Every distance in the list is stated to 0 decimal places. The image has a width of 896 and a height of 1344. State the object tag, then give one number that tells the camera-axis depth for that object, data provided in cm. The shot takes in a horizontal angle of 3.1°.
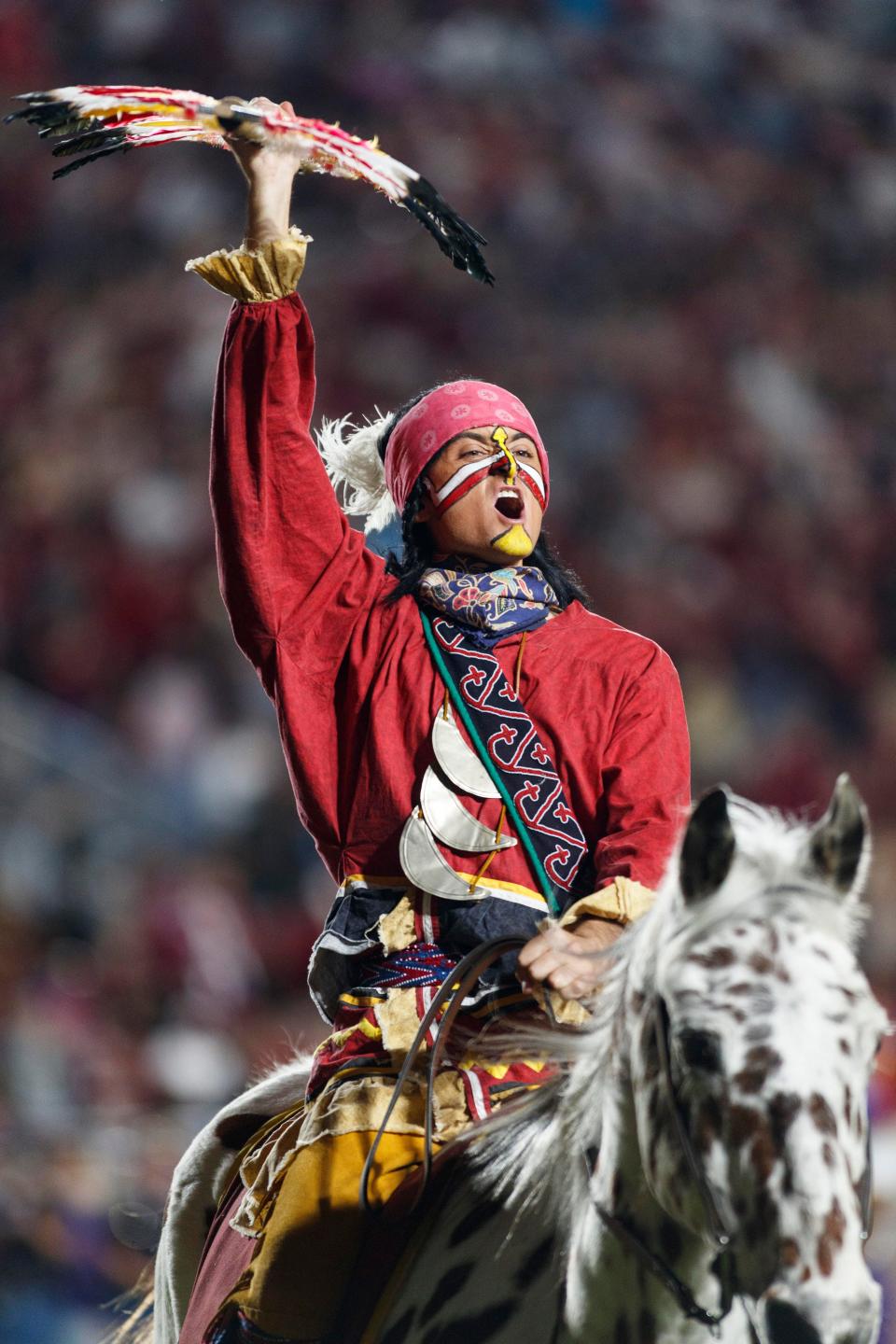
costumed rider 2079
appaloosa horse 2014
